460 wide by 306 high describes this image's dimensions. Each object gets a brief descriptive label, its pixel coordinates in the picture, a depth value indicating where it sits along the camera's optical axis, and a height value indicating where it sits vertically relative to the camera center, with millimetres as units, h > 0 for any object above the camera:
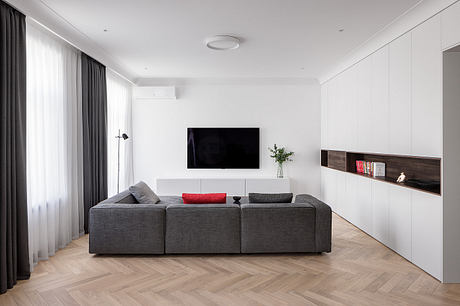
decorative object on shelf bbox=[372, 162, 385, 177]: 4387 -303
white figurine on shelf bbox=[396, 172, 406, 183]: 3766 -380
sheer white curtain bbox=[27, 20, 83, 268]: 3434 +79
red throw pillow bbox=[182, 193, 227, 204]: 3773 -613
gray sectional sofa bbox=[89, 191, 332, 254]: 3559 -921
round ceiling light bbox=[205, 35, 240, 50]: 4109 +1453
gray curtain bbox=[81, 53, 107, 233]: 4496 +286
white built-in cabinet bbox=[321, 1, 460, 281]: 2980 +237
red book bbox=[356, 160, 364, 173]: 4917 -294
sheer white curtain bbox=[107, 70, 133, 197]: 5680 +446
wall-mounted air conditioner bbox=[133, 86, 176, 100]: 6730 +1253
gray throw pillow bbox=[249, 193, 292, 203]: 3723 -599
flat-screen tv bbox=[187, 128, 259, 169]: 6871 +16
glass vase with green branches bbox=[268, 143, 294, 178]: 6719 -166
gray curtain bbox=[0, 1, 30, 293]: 2785 +0
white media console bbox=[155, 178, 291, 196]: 6578 -775
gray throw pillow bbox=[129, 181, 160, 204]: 4121 -622
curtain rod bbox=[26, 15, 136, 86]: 3266 +1376
